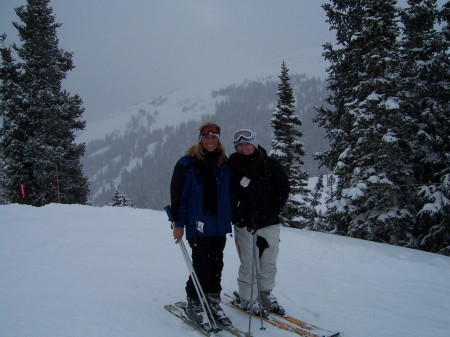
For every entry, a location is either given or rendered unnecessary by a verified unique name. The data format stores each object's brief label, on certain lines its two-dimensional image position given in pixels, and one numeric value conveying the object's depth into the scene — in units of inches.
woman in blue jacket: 183.5
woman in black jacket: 191.2
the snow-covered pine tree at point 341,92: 580.4
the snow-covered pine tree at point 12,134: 938.1
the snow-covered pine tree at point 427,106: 499.5
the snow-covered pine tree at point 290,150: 759.7
